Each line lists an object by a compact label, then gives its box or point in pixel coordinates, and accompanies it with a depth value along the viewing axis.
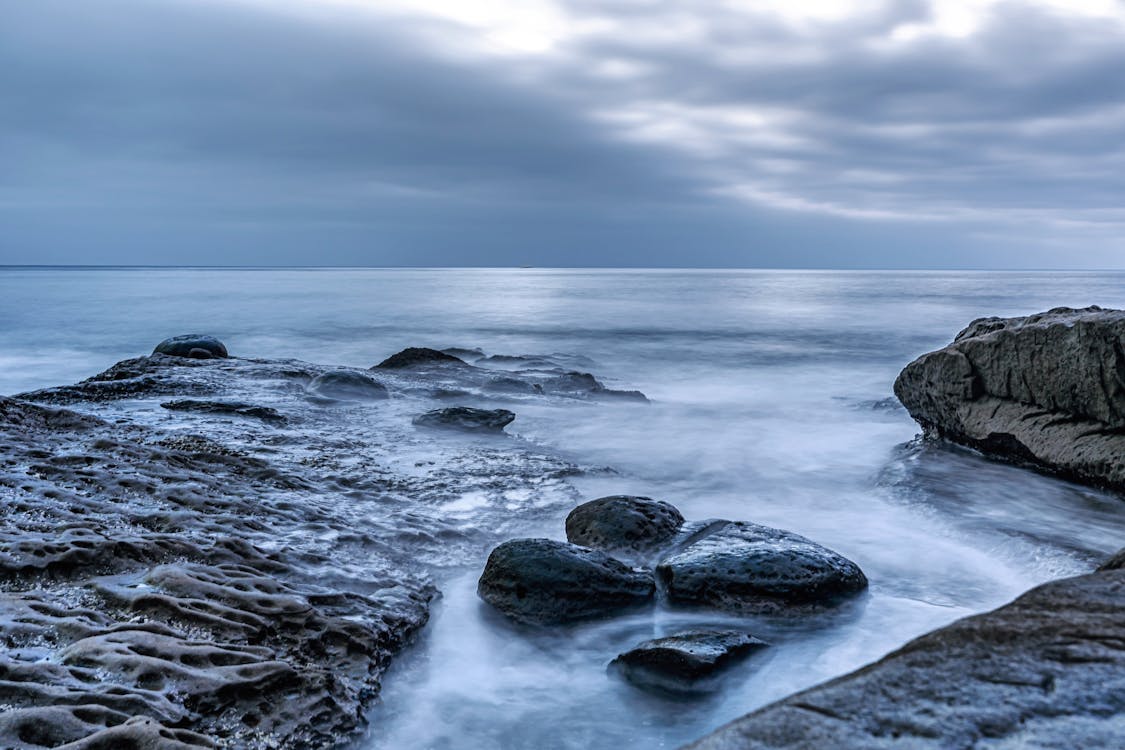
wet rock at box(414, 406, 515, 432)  9.21
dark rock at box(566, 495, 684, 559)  5.36
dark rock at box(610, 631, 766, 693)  3.69
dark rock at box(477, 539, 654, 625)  4.43
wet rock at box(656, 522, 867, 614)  4.51
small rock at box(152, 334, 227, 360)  13.53
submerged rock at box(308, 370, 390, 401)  10.97
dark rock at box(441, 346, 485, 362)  17.56
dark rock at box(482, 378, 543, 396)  12.50
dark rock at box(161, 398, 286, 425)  8.70
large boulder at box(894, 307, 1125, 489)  6.52
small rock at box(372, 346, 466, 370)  14.40
